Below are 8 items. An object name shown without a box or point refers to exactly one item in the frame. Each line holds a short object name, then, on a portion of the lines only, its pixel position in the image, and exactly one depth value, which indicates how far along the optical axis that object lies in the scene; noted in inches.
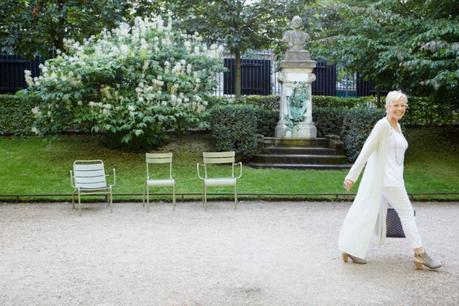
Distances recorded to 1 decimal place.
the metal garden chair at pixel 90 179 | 415.8
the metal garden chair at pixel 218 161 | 421.4
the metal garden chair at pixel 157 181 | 418.3
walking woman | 260.4
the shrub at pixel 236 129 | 561.3
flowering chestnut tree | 536.1
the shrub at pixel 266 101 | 708.7
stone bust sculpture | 611.5
